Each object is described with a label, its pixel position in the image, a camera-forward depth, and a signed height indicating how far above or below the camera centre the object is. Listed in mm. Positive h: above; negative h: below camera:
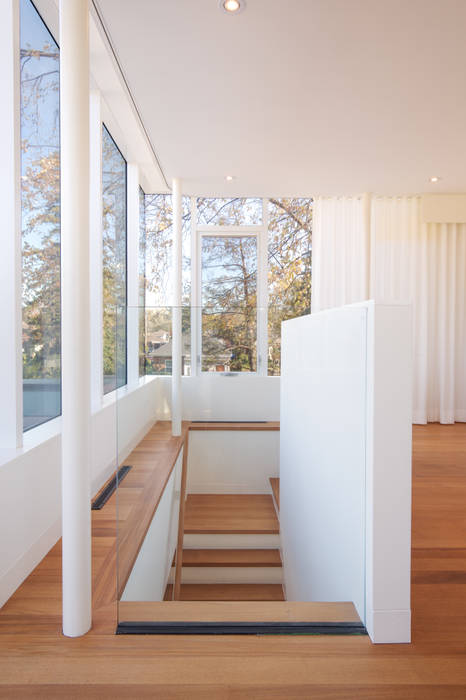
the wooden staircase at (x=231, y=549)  2168 -1213
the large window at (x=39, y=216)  2047 +642
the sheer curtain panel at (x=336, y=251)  5039 +1072
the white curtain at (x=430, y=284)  5035 +686
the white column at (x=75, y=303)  1258 +114
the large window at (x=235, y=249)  4918 +1098
